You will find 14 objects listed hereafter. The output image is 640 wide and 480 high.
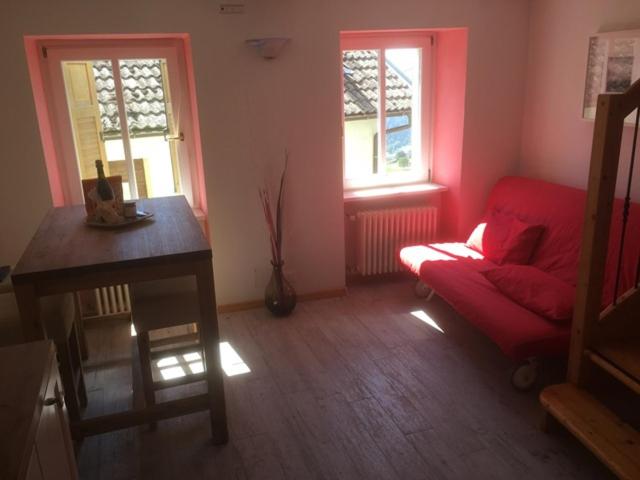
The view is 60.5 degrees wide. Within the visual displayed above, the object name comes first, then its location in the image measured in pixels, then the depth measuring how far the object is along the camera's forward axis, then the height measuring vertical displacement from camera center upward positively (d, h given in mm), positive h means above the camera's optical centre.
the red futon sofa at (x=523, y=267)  2729 -1051
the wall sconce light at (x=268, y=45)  3398 +314
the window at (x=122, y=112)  3480 -58
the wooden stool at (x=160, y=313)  2422 -906
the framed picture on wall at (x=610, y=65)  3156 +113
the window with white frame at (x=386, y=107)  4027 -109
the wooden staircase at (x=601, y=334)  2162 -1102
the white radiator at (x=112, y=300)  3693 -1296
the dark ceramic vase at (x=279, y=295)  3729 -1311
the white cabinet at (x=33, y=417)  1156 -693
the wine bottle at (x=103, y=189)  2576 -392
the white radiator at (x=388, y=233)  4105 -1039
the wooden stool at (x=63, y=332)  2332 -947
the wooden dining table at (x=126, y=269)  2070 -616
